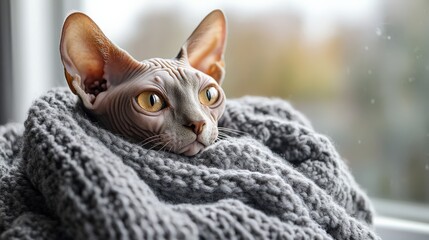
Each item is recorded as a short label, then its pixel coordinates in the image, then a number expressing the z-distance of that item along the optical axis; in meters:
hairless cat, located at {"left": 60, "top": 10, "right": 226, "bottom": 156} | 0.59
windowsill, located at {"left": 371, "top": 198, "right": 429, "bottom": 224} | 0.94
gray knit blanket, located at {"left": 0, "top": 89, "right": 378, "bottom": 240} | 0.49
